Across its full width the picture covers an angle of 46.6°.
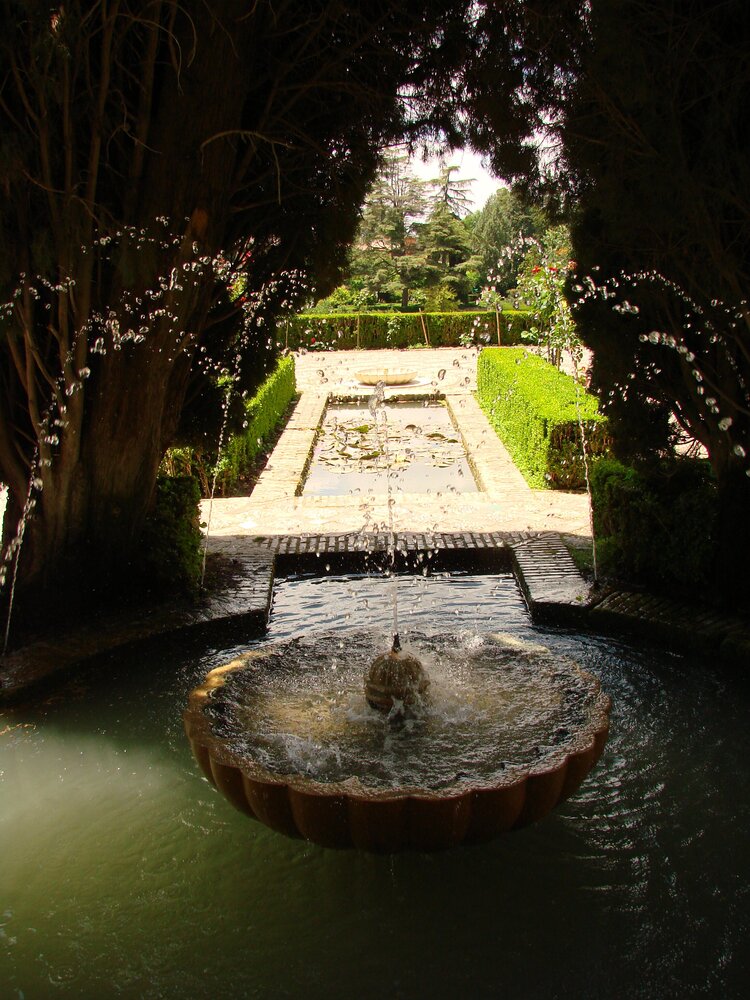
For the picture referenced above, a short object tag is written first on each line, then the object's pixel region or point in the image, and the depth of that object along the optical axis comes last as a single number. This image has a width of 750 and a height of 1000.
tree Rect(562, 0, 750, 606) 3.99
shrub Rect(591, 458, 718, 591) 5.29
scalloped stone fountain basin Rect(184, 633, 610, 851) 2.71
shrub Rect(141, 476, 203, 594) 5.62
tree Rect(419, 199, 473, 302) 33.97
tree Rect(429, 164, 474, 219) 36.90
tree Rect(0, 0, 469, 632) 4.64
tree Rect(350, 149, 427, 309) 33.75
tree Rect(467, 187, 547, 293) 39.12
